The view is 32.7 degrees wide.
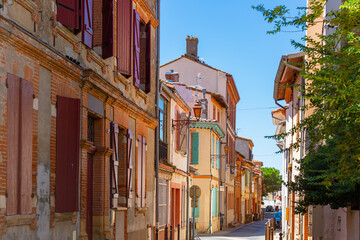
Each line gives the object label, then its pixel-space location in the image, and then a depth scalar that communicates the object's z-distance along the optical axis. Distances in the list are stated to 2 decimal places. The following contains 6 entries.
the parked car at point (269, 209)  102.75
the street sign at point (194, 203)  23.52
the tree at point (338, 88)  8.35
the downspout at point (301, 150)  22.65
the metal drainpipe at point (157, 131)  18.64
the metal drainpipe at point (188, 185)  26.27
